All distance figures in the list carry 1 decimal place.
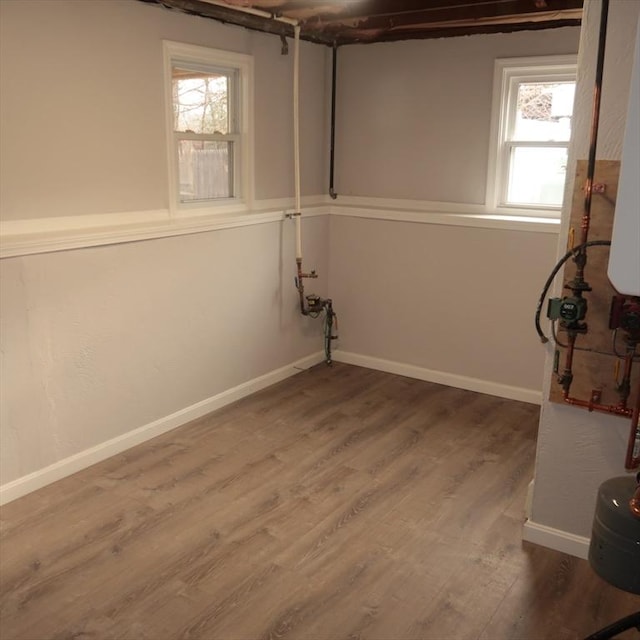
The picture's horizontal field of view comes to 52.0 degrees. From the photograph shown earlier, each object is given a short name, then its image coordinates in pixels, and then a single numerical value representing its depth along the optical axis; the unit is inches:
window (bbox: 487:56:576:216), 161.9
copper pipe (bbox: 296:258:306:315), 182.9
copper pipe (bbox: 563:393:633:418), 98.0
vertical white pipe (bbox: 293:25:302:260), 169.0
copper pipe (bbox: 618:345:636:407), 95.2
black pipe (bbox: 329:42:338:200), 186.9
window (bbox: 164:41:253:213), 146.6
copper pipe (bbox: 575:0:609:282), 89.5
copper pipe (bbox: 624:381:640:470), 89.0
